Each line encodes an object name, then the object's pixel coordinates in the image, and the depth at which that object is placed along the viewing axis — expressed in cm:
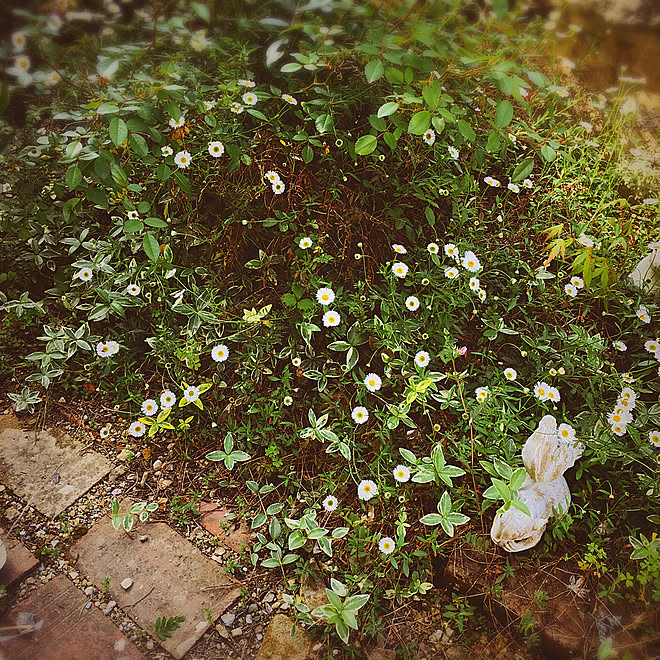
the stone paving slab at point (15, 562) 138
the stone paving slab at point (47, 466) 156
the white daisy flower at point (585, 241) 191
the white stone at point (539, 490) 135
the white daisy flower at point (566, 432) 146
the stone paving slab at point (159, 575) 134
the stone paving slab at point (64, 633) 125
